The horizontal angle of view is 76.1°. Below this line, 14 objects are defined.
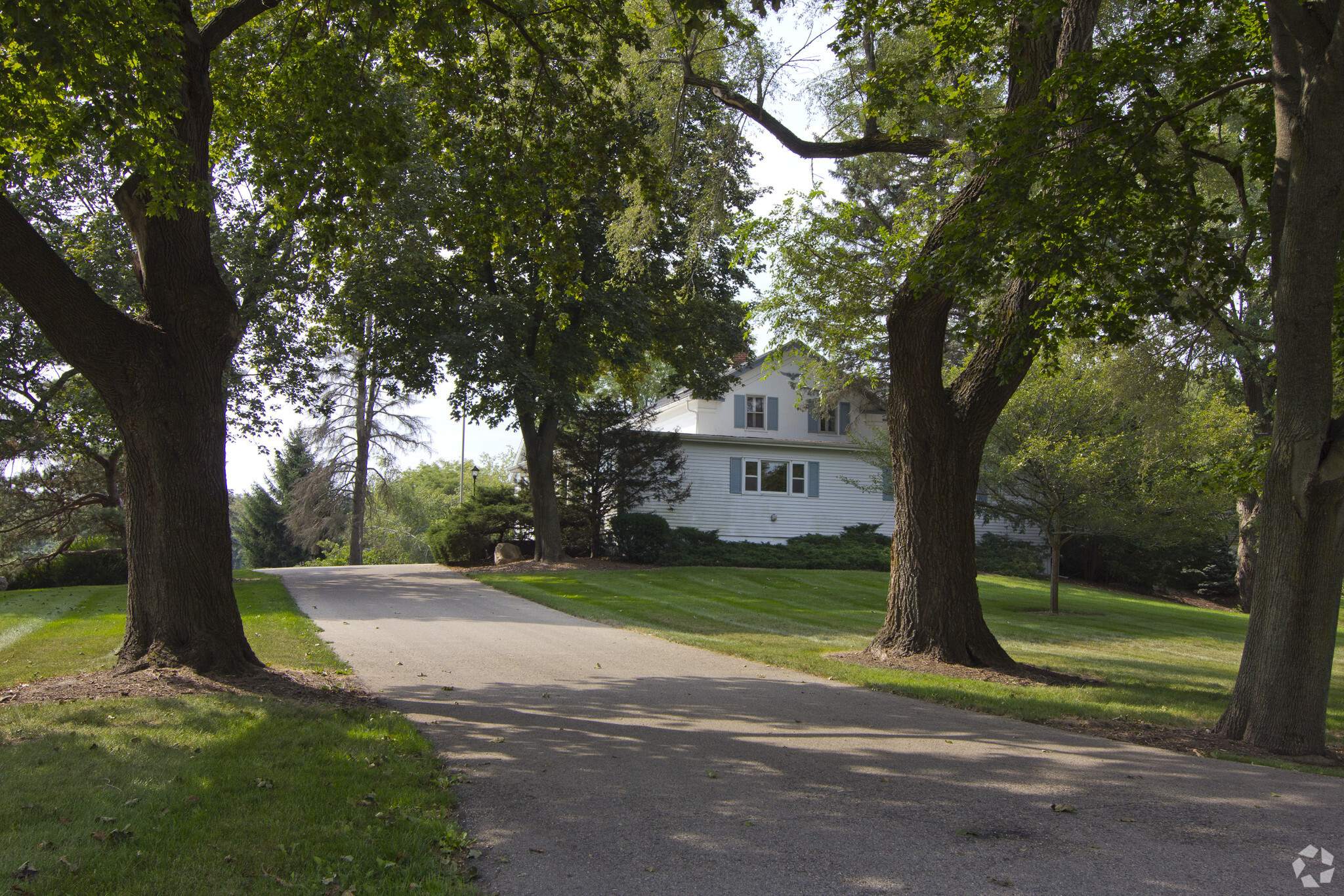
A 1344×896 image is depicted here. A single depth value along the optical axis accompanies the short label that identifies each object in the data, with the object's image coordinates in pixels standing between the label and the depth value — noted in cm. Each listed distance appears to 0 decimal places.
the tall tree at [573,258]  1032
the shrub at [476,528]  2716
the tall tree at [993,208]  845
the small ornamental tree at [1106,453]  1770
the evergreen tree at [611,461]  2634
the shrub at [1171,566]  2884
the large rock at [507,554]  2644
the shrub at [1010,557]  3066
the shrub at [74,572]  2295
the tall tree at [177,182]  745
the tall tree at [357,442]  3800
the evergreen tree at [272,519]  5081
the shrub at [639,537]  2664
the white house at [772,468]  3141
